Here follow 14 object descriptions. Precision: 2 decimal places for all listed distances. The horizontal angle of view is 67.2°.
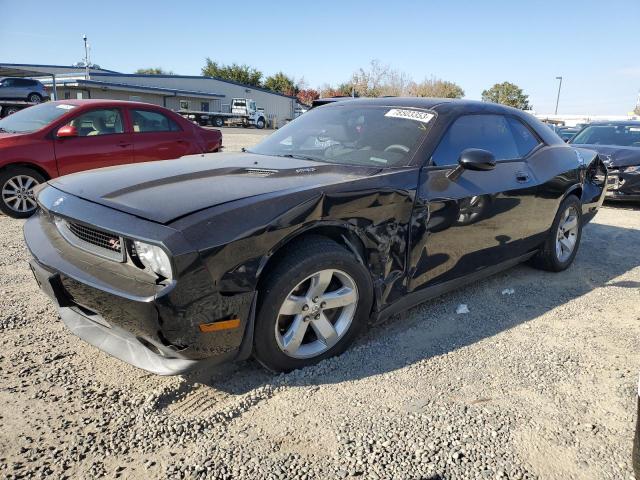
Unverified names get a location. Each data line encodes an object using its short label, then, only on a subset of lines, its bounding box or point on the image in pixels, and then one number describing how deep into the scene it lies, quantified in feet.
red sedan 19.95
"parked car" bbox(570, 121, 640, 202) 25.62
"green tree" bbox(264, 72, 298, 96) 222.48
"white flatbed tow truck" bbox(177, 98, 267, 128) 134.16
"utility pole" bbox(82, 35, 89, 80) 133.58
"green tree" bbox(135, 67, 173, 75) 249.34
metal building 120.67
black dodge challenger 6.94
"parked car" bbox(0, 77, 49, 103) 81.97
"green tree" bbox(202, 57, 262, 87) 208.23
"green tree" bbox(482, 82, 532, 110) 209.85
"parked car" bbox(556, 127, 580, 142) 53.90
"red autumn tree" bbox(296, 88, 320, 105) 240.55
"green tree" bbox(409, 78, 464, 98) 153.85
